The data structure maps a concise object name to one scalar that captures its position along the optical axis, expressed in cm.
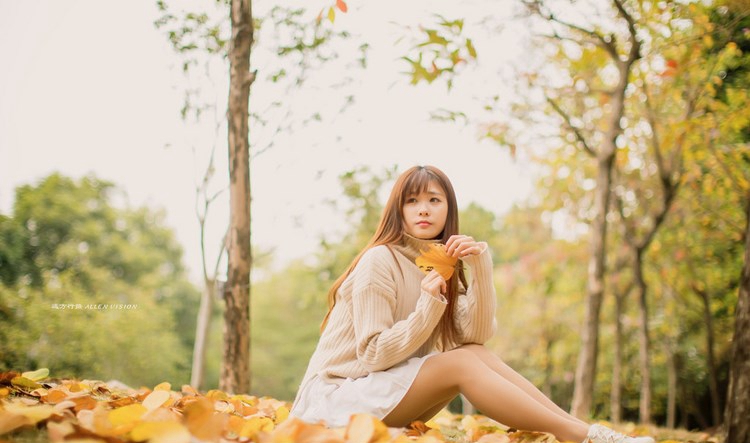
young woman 229
